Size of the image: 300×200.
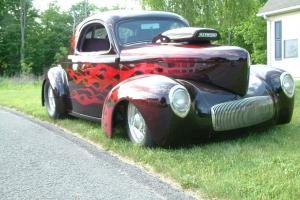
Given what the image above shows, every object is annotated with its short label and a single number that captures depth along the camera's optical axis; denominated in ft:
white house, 73.82
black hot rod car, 18.19
